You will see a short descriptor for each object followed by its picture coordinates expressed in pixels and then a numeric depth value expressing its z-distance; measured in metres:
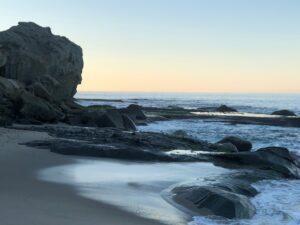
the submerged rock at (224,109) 64.24
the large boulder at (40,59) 38.94
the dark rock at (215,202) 9.34
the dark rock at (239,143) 22.39
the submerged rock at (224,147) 20.46
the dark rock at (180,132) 27.99
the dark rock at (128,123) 31.23
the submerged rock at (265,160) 15.93
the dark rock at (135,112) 42.84
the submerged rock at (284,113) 54.33
